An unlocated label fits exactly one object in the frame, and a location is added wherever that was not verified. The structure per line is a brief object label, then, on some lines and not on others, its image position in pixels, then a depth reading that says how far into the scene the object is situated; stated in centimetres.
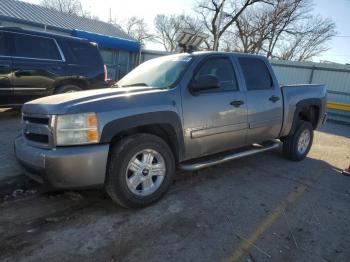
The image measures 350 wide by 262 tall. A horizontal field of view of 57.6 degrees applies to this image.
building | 1726
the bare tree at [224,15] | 3148
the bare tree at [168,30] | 6032
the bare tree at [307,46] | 3981
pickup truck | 317
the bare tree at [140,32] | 6344
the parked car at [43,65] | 700
